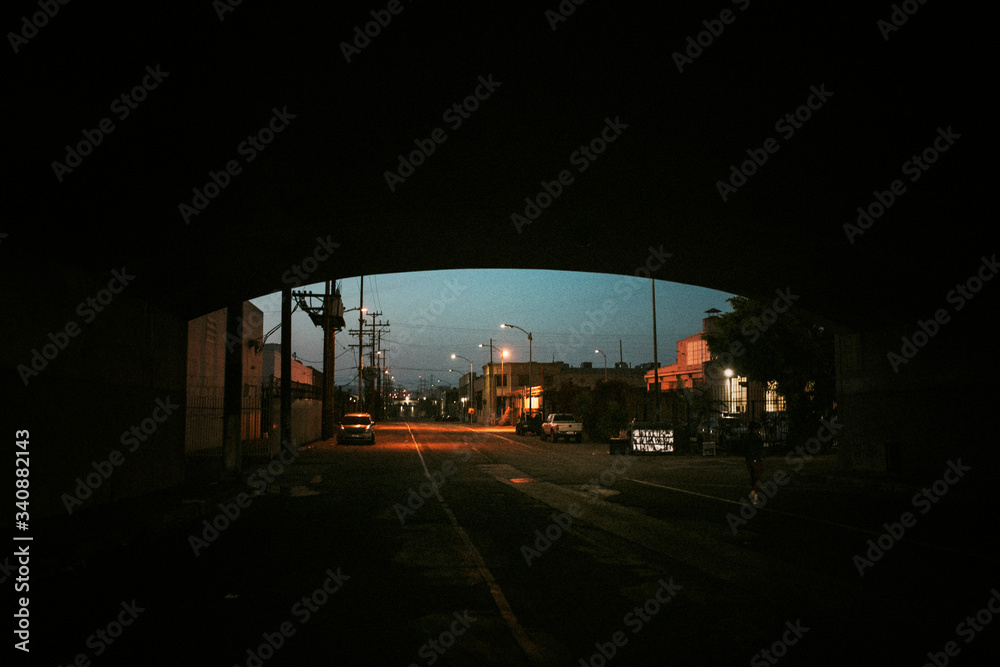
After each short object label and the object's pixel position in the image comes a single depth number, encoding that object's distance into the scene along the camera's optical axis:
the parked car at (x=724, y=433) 33.69
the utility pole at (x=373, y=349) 76.22
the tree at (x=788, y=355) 35.00
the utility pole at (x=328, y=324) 37.94
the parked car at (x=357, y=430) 43.12
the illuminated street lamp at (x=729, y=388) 51.49
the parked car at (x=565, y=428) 46.34
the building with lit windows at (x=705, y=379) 49.53
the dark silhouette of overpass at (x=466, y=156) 8.39
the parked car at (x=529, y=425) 55.87
